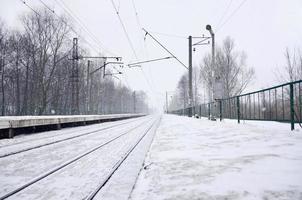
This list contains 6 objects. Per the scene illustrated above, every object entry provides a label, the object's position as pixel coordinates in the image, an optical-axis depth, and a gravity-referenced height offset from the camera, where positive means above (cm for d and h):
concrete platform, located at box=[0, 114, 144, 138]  1029 -53
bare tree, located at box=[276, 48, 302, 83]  2734 +386
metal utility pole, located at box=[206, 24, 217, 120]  1658 +343
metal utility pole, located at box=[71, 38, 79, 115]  2800 +42
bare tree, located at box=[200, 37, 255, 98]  4059 +599
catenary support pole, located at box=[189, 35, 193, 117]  2348 +317
